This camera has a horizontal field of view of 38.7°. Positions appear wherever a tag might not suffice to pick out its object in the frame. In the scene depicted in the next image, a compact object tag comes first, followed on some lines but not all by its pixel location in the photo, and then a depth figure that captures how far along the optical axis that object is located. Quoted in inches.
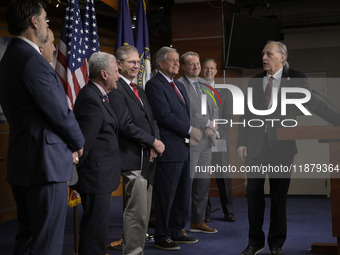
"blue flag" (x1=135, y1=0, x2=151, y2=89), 190.2
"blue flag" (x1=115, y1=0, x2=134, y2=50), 186.5
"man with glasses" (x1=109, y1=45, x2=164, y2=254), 132.4
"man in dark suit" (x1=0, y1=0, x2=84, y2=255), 84.1
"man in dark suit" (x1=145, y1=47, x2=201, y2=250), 158.4
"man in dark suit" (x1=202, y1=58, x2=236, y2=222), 214.7
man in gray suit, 186.2
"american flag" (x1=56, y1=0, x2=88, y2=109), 166.1
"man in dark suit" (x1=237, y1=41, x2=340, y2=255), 141.8
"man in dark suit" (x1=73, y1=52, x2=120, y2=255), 114.0
